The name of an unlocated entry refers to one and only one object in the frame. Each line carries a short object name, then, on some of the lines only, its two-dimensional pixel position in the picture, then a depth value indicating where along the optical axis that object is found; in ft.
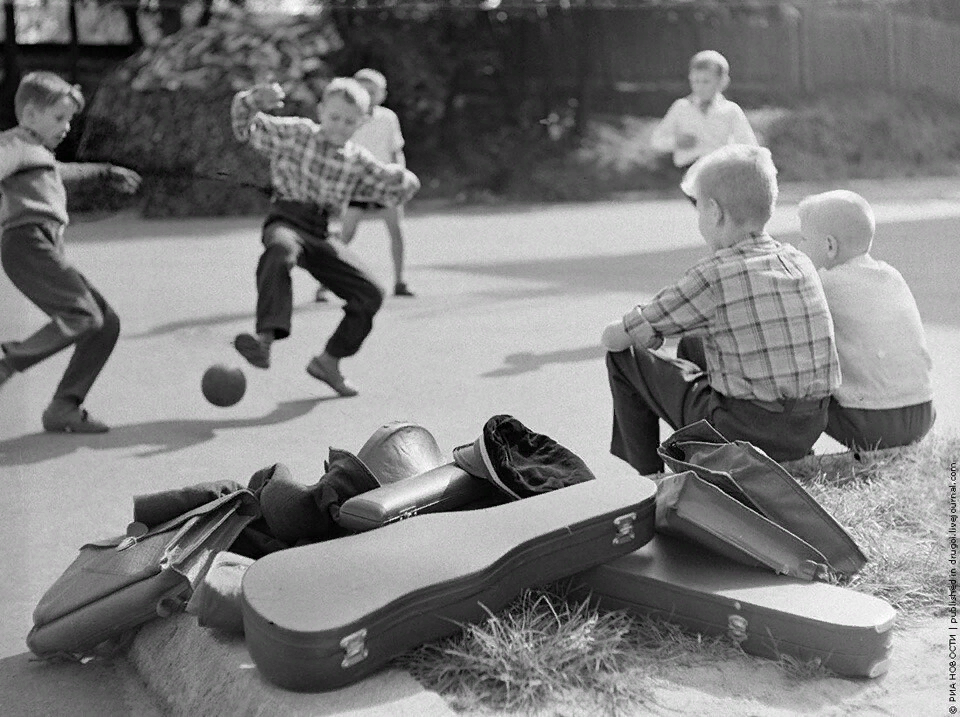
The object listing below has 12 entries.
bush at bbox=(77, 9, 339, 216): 60.34
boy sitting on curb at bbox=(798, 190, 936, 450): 14.74
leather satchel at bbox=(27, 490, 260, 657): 11.05
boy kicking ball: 21.85
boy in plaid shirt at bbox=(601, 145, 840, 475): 13.20
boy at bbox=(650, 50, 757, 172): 29.01
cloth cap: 11.63
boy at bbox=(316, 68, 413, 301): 33.73
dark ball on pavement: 20.31
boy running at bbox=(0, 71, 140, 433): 18.83
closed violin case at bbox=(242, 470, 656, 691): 9.02
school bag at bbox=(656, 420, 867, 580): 10.55
